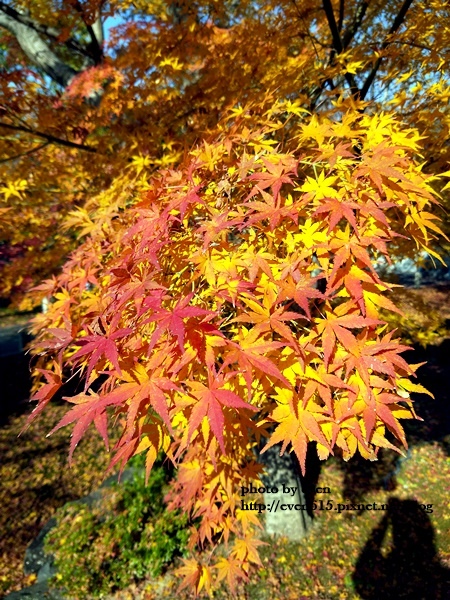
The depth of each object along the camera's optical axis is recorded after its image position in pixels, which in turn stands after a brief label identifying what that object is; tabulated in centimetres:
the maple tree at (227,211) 39
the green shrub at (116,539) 97
